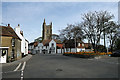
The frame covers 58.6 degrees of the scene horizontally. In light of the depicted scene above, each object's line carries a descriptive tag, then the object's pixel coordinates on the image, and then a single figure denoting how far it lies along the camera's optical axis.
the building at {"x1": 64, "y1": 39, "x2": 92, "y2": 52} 57.00
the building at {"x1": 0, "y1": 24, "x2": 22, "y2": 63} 19.22
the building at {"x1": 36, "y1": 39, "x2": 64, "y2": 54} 64.94
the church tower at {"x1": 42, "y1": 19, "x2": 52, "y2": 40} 96.50
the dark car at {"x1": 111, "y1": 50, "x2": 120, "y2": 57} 27.61
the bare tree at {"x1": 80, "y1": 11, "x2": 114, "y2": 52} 27.62
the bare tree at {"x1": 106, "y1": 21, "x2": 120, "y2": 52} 28.07
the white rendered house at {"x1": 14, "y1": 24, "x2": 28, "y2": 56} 32.17
